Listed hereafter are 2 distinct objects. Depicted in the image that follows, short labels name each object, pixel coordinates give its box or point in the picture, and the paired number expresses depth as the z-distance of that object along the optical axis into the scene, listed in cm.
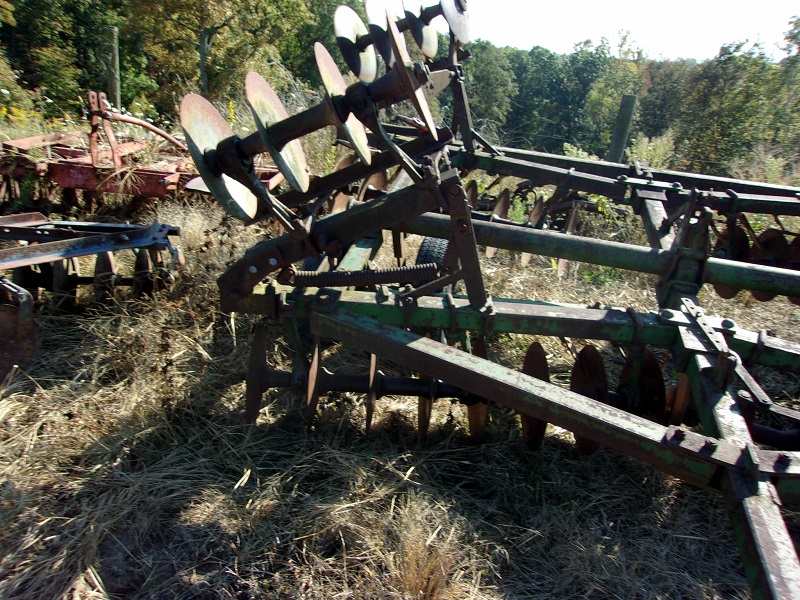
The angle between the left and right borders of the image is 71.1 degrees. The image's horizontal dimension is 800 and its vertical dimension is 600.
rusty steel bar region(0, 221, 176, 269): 279
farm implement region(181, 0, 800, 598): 166
